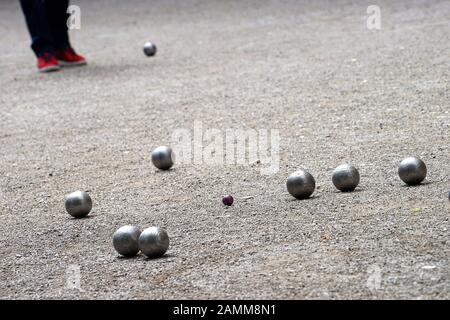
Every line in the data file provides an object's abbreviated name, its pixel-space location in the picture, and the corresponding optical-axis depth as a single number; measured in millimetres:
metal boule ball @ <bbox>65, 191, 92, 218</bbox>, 12281
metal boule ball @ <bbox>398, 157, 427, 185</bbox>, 11945
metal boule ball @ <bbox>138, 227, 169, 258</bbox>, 10078
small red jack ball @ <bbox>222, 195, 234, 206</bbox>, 12172
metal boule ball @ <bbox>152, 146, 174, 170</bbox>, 14352
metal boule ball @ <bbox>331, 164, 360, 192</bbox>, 12023
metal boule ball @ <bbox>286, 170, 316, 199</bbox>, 11891
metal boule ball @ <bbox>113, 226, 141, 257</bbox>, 10289
